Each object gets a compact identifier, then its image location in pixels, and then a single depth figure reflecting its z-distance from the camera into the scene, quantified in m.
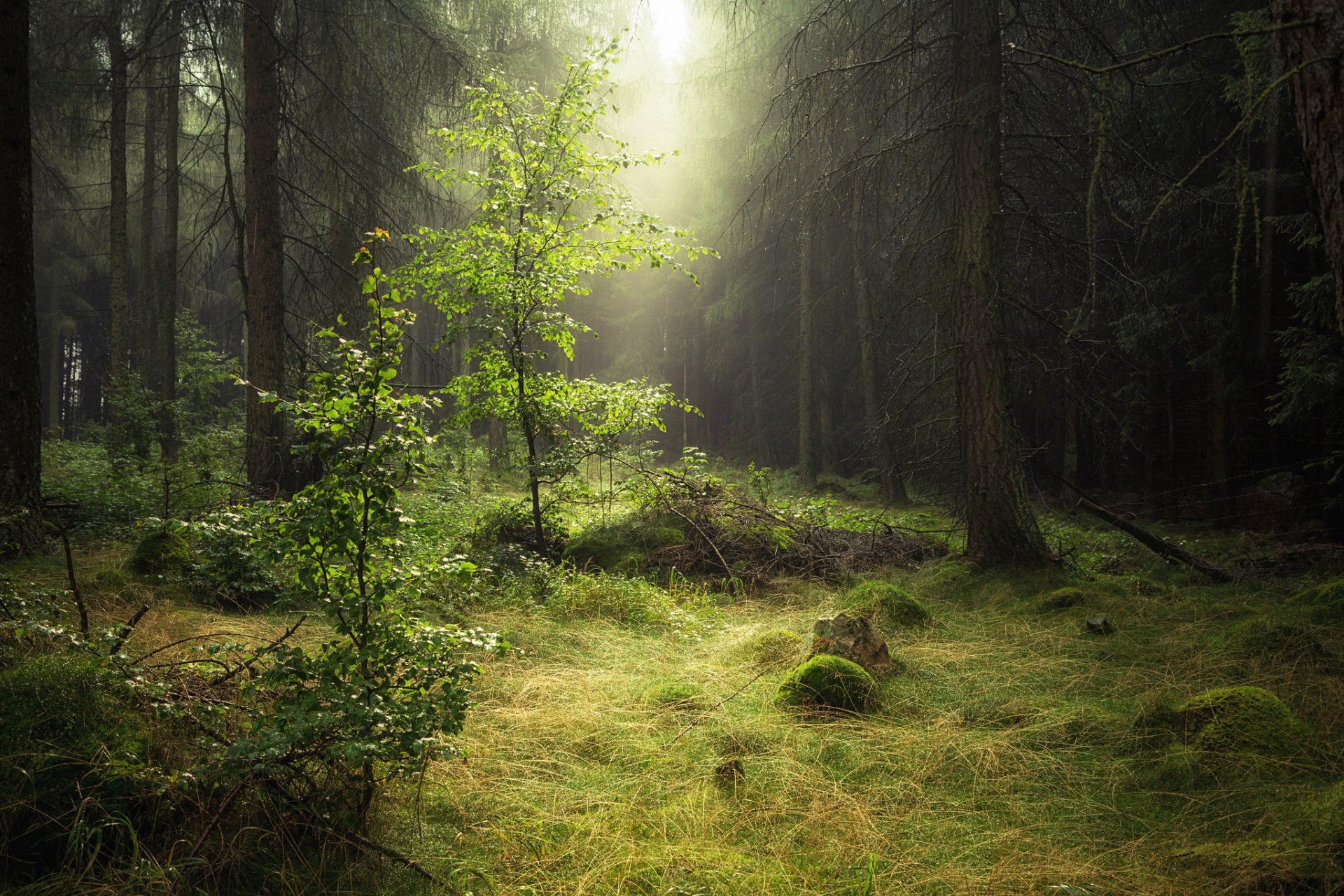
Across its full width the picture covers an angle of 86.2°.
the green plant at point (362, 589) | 2.45
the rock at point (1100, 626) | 5.21
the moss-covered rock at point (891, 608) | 5.77
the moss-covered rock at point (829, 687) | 4.13
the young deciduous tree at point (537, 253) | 6.69
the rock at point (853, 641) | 4.53
